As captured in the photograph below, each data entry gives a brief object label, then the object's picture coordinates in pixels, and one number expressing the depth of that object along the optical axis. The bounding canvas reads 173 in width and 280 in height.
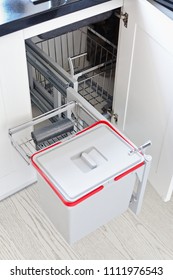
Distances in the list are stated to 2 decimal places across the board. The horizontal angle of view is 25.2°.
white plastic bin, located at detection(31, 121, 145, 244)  1.30
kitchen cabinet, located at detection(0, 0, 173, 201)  1.41
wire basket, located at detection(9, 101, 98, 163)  1.53
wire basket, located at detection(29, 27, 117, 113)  2.17
